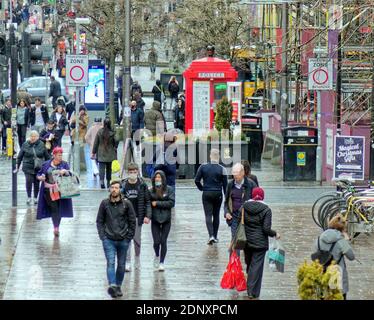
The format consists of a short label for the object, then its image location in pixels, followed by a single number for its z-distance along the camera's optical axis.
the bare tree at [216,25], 48.72
